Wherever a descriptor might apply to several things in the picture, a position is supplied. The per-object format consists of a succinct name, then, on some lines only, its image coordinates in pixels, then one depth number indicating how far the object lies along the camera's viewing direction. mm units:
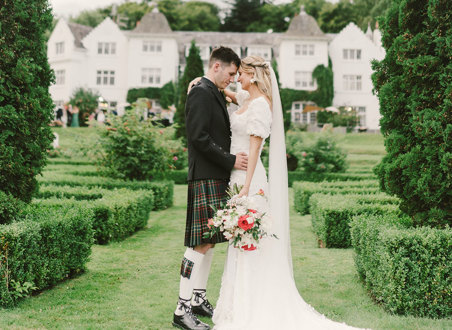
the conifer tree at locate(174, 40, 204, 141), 24922
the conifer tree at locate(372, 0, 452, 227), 5289
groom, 4953
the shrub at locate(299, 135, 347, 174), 19469
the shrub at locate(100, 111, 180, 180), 12984
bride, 4816
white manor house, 48562
